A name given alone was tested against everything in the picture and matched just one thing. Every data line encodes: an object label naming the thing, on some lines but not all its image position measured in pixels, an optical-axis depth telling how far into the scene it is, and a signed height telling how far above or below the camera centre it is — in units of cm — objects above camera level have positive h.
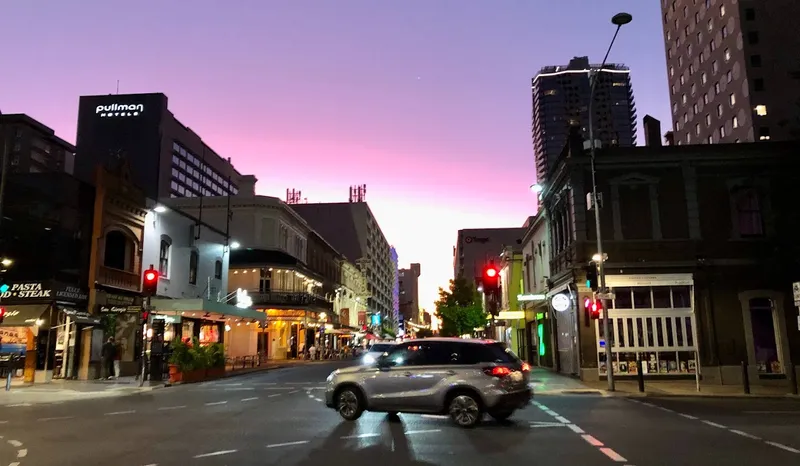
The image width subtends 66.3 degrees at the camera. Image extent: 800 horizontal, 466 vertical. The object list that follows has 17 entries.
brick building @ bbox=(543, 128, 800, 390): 2533 +326
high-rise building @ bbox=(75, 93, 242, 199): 9675 +3339
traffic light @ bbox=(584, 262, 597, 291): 2122 +205
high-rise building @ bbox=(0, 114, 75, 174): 9866 +3293
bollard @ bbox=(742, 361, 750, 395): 1948 -148
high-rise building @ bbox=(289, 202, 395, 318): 10544 +1926
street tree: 6712 +309
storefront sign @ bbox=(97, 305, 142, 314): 2800 +144
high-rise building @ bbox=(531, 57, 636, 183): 11678 +5737
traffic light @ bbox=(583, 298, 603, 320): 2190 +98
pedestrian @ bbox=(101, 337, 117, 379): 2731 -63
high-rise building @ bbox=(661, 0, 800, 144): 6206 +2831
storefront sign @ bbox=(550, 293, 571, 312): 2766 +151
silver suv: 1235 -92
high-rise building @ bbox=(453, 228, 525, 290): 13112 +1990
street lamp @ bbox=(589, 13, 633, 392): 2120 +234
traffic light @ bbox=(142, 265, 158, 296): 2384 +225
